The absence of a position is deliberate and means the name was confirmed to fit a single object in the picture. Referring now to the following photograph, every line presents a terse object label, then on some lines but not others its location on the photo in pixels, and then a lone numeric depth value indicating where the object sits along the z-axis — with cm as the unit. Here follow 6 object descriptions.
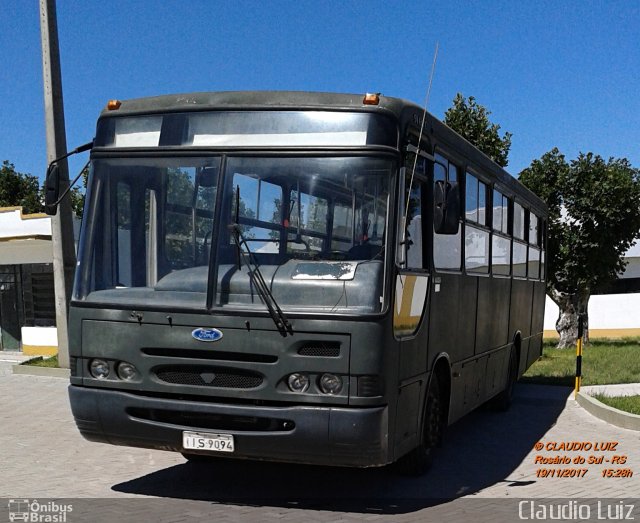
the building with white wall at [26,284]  2453
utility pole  1727
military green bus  658
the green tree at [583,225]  2459
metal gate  2794
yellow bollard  1398
